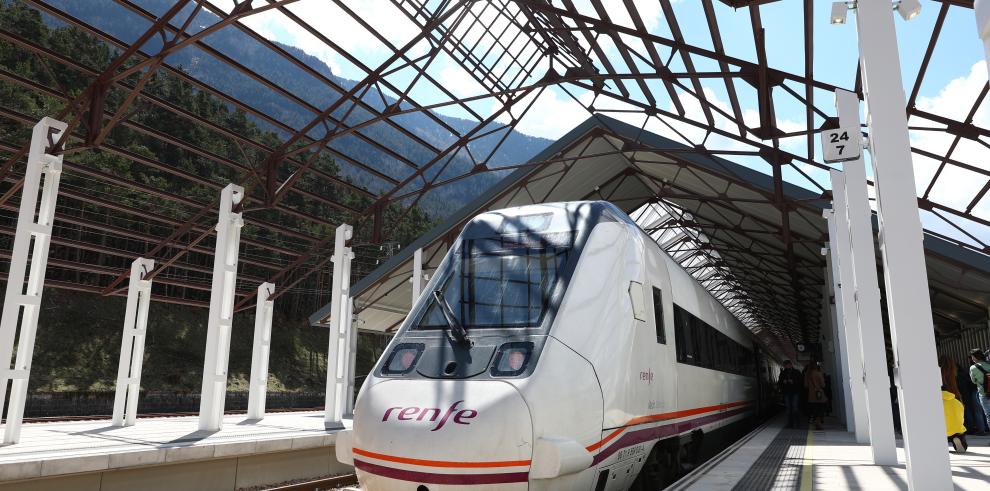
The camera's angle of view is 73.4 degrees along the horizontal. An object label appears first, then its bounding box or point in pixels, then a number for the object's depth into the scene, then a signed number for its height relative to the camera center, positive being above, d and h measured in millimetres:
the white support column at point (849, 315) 10188 +1063
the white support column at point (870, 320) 7793 +737
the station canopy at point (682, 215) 16500 +5348
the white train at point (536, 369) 4965 +97
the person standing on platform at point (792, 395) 17109 -307
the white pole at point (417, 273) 18141 +2887
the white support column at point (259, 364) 16609 +347
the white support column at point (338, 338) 15359 +915
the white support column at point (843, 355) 12543 +571
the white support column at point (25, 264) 9742 +1689
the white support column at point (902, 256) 4660 +911
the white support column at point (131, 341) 14539 +757
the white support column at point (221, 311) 12836 +1305
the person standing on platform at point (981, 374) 10516 +171
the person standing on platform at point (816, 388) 16078 -115
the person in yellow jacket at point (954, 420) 8984 -478
